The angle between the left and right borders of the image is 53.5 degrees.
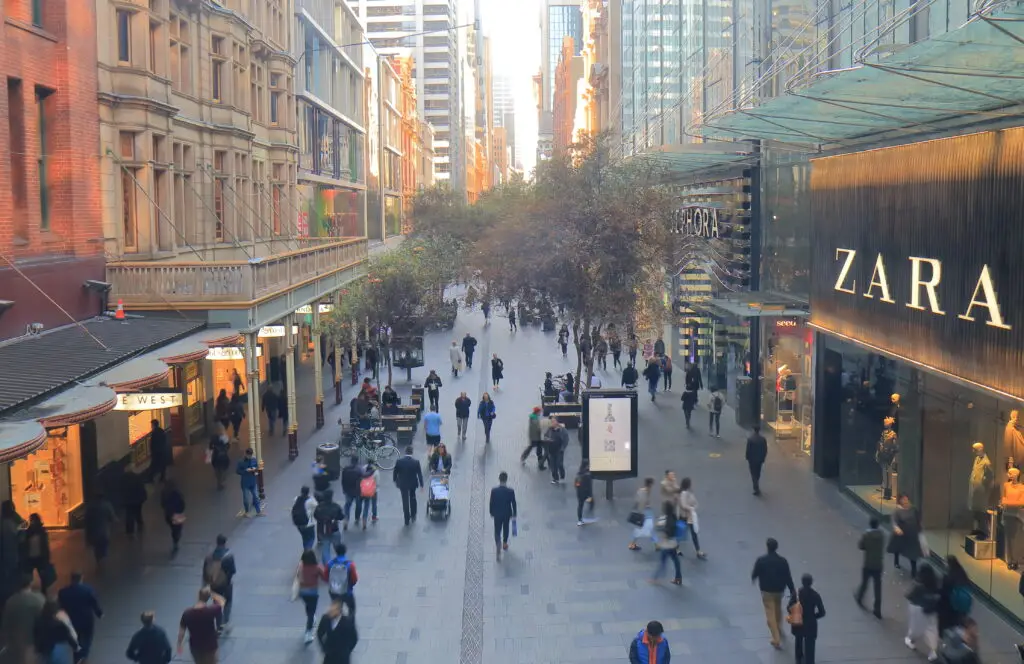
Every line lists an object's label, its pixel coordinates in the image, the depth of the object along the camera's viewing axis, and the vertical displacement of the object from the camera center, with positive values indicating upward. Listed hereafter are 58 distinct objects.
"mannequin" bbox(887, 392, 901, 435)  18.74 -3.02
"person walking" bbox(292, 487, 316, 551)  16.36 -4.24
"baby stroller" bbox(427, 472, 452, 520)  19.52 -4.78
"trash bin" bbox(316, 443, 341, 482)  22.14 -4.54
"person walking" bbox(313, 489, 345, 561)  16.47 -4.38
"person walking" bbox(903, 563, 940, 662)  12.07 -4.27
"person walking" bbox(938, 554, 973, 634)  11.82 -4.08
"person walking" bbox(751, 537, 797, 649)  12.79 -4.20
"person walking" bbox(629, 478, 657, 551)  17.20 -4.50
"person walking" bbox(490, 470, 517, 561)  16.94 -4.28
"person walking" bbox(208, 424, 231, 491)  21.89 -4.35
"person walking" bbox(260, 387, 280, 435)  28.84 -4.38
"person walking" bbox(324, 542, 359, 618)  12.91 -4.13
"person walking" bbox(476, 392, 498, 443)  26.66 -4.26
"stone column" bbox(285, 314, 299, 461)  25.12 -3.53
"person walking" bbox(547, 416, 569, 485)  22.03 -4.32
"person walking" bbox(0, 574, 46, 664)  11.72 -4.23
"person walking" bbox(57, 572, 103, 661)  12.11 -4.20
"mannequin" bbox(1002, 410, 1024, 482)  14.38 -2.82
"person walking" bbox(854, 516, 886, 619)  13.67 -4.16
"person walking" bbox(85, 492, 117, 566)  16.27 -4.32
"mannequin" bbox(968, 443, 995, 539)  15.25 -3.68
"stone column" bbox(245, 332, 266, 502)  21.17 -3.05
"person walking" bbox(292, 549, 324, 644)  13.05 -4.24
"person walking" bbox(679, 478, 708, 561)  16.80 -4.33
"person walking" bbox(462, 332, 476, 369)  41.81 -4.01
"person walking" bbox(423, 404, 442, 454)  24.08 -4.17
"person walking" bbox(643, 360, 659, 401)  32.84 -4.10
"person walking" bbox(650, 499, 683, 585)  15.52 -4.49
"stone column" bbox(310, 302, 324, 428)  29.16 -3.64
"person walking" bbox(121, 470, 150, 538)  18.36 -4.43
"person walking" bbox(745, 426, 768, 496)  20.55 -4.14
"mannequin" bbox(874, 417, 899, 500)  18.88 -3.90
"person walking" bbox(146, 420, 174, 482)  22.48 -4.42
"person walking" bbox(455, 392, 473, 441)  27.01 -4.27
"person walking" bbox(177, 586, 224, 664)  11.43 -4.25
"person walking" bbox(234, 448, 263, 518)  19.30 -4.28
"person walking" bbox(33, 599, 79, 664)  11.14 -4.20
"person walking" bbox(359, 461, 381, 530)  18.80 -4.36
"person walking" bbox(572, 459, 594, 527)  18.86 -4.38
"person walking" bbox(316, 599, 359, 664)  10.84 -4.12
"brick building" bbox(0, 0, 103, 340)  17.58 +1.70
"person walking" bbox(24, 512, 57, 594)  14.91 -4.41
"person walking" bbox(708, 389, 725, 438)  27.12 -4.43
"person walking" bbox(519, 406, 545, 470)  23.70 -4.39
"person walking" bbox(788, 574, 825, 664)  12.11 -4.38
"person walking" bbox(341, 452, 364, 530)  18.70 -4.32
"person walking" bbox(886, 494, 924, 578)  14.66 -4.11
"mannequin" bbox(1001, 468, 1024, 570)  14.43 -3.87
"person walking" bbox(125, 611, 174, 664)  10.85 -4.19
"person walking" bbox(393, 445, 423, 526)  18.72 -4.25
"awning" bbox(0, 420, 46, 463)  11.05 -2.07
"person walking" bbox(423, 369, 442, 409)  29.84 -4.05
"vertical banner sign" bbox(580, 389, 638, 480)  20.75 -3.75
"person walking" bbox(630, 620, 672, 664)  9.98 -3.93
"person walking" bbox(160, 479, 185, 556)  16.83 -4.25
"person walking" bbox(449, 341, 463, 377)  40.28 -4.30
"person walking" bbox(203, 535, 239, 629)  13.16 -4.17
